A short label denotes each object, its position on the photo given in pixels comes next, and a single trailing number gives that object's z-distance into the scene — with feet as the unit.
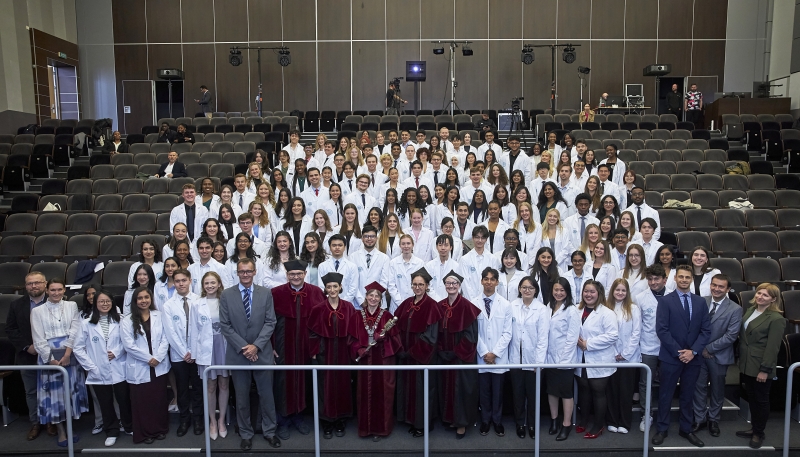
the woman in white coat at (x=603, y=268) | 21.25
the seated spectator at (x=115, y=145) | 44.75
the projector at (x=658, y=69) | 58.95
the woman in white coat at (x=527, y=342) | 18.56
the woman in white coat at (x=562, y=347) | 18.42
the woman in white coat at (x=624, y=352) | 18.58
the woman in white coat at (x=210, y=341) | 18.74
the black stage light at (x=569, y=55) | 56.95
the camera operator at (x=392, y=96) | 55.52
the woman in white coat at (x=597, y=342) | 18.30
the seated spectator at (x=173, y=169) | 37.91
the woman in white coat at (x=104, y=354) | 18.42
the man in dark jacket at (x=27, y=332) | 19.02
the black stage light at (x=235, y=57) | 60.23
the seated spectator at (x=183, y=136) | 45.21
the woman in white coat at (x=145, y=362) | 18.35
